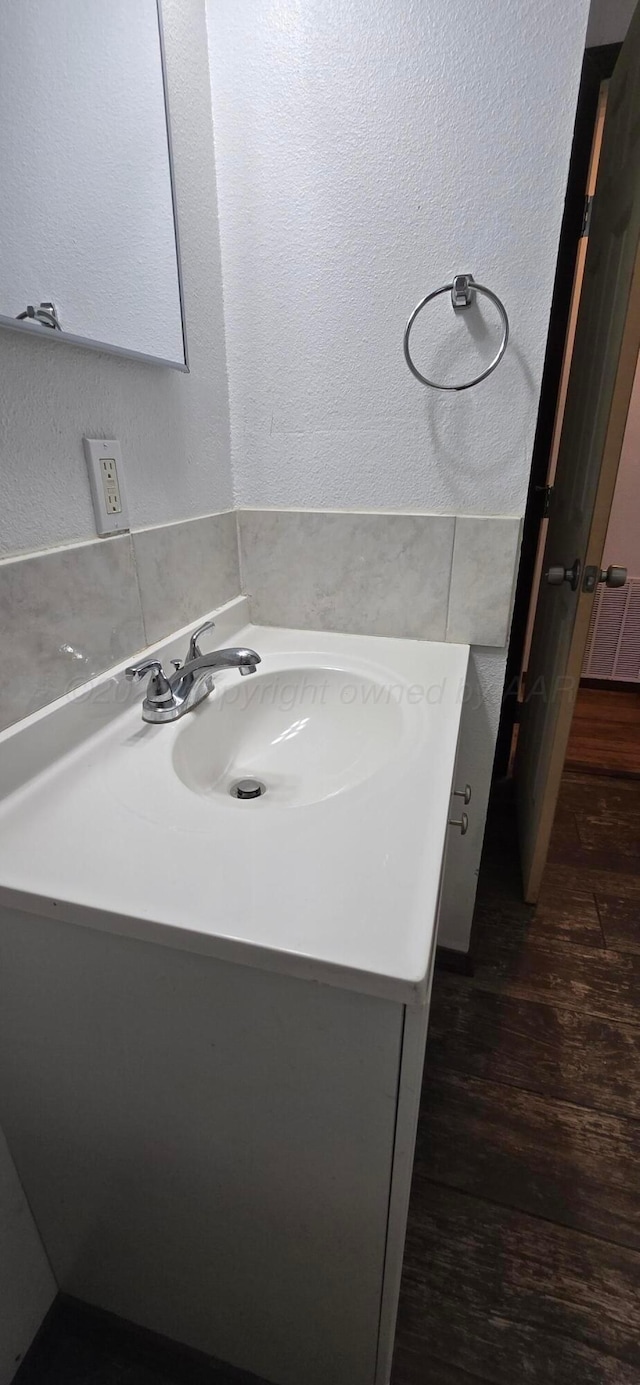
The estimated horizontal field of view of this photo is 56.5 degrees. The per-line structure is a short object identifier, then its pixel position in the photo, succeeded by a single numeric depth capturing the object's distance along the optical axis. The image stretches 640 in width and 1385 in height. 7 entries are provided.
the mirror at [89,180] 0.63
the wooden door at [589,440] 1.08
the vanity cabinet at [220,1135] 0.49
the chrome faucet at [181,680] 0.79
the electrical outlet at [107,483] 0.77
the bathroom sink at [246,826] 0.46
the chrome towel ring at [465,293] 0.91
